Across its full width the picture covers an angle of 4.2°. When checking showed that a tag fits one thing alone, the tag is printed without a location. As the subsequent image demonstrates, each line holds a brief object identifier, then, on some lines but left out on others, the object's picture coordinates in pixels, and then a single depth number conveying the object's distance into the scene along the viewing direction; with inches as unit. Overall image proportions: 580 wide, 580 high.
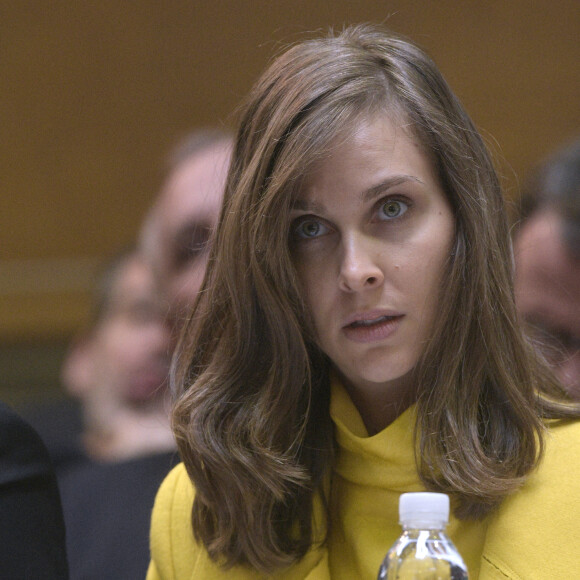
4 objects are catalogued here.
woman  214.5
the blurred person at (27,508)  216.3
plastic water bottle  208.0
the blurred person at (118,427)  229.7
